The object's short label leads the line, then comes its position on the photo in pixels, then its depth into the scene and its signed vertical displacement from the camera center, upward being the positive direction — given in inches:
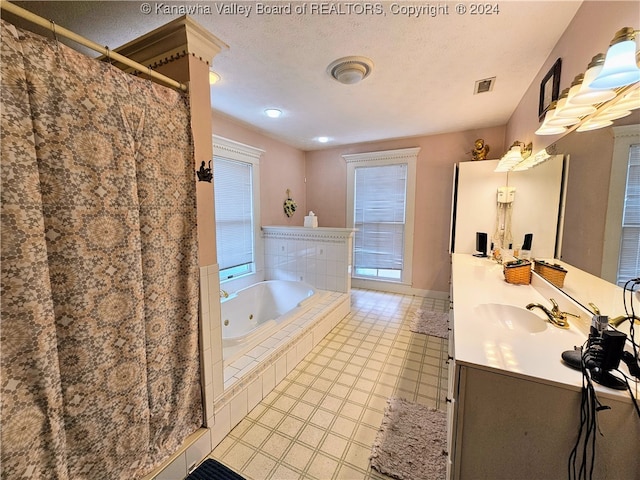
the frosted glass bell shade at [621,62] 31.7 +20.2
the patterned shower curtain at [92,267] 30.2 -7.3
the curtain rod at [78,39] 29.3 +24.6
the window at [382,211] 151.6 +4.5
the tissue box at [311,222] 138.9 -2.1
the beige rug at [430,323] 107.4 -47.7
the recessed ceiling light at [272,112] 105.4 +44.8
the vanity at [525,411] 29.5 -24.6
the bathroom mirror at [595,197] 36.5 +3.6
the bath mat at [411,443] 51.3 -50.3
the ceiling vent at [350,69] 70.0 +43.1
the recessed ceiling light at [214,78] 77.7 +44.2
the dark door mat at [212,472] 49.6 -50.6
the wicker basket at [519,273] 72.3 -15.6
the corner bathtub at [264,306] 90.0 -38.1
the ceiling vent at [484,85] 81.7 +44.7
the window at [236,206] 115.8 +6.1
